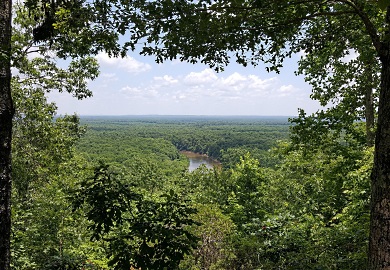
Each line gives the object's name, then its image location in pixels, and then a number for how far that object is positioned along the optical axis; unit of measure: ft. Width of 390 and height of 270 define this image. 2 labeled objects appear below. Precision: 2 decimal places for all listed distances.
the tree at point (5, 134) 9.68
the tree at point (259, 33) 8.22
